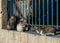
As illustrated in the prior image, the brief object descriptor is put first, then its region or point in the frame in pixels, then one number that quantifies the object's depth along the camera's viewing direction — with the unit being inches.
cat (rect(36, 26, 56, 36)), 178.6
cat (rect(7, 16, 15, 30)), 228.2
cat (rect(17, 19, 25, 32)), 208.7
